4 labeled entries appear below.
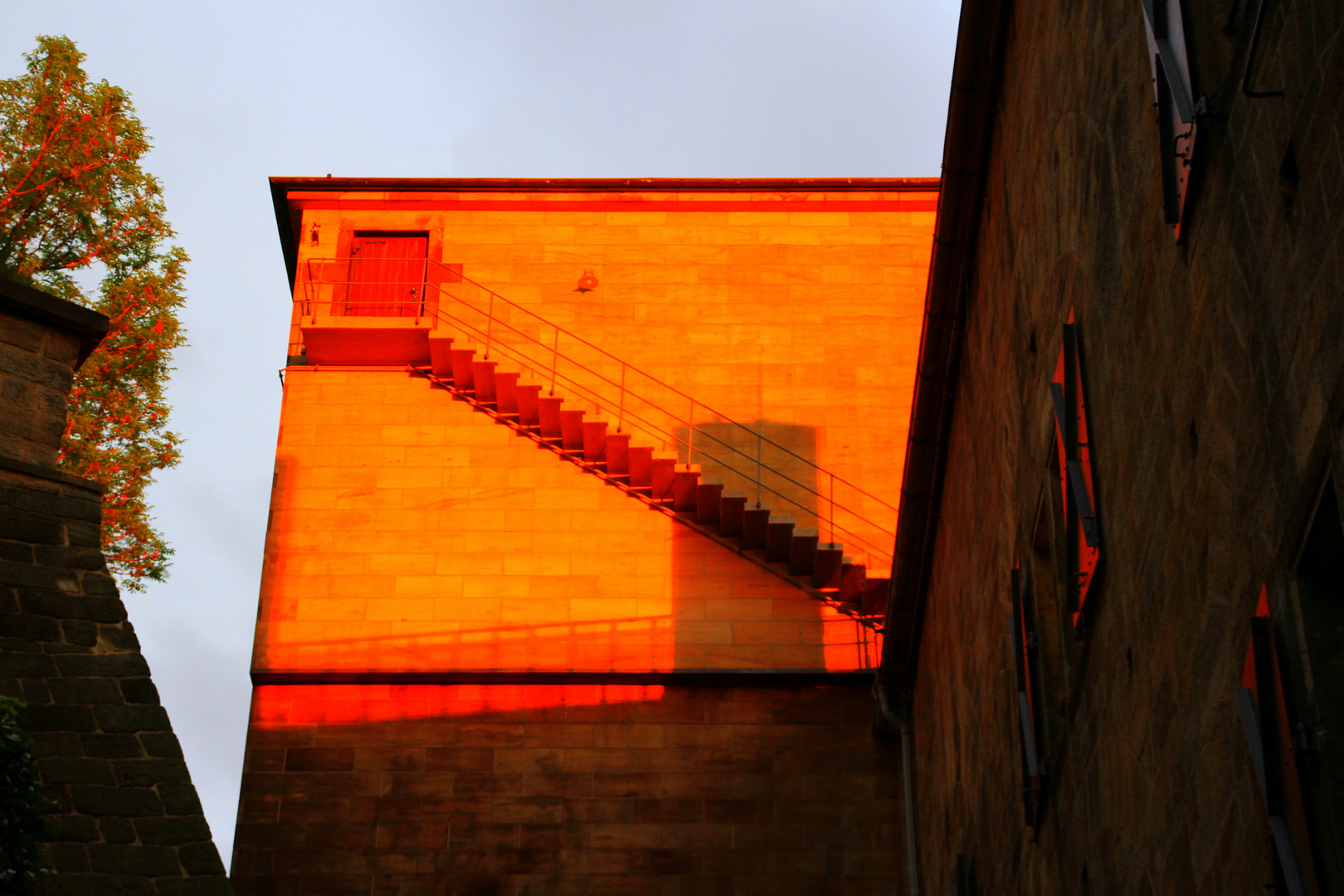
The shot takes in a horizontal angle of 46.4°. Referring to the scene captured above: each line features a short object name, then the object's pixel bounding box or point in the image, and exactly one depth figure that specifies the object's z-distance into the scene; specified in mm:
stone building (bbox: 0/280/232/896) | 12242
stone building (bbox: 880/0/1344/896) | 6125
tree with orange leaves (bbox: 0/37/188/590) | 23875
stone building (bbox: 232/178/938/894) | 21438
